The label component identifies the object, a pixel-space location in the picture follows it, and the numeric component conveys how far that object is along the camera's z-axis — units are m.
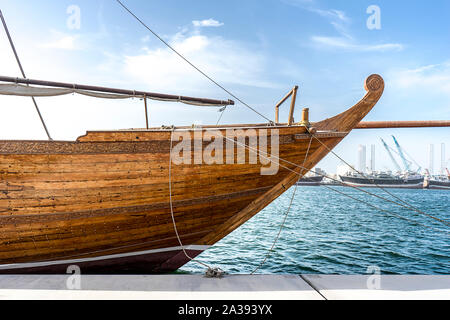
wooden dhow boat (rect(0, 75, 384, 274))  3.48
